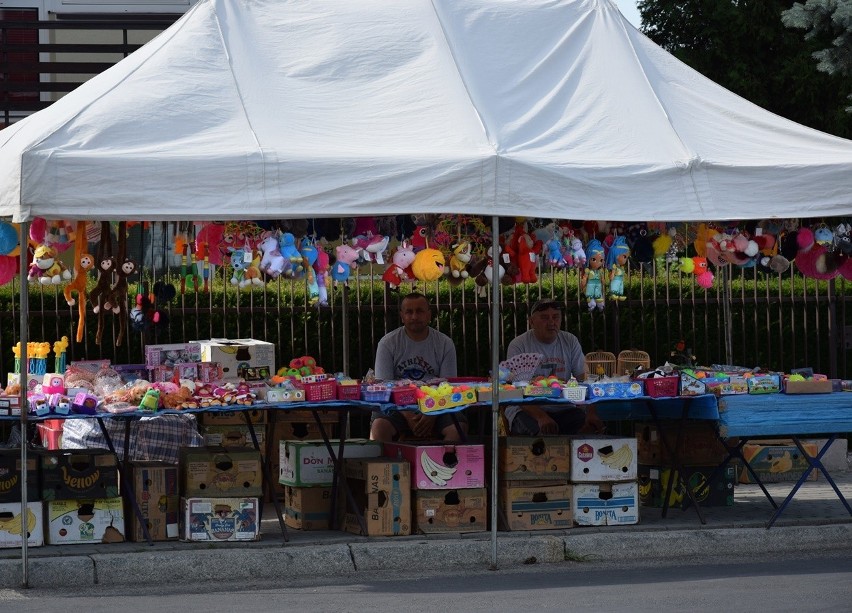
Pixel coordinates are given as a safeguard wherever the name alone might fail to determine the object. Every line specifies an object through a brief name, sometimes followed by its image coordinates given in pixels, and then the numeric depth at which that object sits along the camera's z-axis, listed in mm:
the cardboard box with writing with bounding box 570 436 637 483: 16436
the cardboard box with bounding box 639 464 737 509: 17952
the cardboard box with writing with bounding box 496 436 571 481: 16171
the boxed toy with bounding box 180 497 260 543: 15406
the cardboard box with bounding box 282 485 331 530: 16495
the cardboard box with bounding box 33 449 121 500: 15031
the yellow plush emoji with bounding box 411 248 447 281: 15950
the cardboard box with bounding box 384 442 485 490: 15892
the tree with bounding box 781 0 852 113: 25162
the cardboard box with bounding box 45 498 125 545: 15082
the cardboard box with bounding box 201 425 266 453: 19452
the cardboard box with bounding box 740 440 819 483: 21027
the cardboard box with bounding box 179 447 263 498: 15480
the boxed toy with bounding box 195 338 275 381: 19541
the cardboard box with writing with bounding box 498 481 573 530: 16156
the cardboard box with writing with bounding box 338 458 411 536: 15730
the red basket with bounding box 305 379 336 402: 15435
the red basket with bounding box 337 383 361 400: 15480
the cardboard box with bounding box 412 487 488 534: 15906
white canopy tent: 13824
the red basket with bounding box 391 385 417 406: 15641
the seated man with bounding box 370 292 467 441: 18334
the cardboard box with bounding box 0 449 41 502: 14942
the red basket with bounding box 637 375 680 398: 16392
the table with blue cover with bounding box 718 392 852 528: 16274
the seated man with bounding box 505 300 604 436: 17937
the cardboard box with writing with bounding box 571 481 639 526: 16436
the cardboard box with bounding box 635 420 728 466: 17849
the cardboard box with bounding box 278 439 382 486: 16554
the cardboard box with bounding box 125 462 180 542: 15450
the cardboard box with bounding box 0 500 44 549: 14722
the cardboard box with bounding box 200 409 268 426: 19536
